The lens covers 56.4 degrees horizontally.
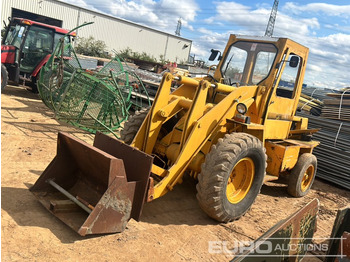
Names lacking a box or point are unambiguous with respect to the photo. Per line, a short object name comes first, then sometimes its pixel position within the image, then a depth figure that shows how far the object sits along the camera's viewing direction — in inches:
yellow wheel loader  145.4
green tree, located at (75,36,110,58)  1019.9
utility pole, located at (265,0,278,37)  1785.2
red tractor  417.4
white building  1059.9
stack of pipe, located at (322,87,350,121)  320.8
